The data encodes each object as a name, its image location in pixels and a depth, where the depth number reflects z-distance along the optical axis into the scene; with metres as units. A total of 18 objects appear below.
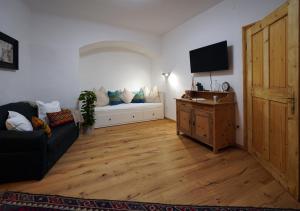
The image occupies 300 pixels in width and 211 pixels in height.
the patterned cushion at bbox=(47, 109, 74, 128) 3.02
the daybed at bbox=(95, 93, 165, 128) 4.64
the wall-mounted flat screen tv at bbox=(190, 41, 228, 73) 3.15
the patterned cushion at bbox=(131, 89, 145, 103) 5.59
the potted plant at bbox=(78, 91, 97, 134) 3.91
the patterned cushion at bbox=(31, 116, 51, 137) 2.49
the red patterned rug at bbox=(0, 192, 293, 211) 1.61
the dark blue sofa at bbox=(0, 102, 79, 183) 1.99
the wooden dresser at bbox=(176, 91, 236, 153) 2.87
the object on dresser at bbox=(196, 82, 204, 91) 3.81
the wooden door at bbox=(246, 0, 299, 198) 1.71
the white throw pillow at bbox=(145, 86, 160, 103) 5.57
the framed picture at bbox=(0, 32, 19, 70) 2.71
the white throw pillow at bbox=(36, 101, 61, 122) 3.09
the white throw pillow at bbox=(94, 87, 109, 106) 4.95
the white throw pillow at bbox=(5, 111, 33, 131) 2.19
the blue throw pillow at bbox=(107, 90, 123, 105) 5.23
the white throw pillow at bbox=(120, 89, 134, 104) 5.45
